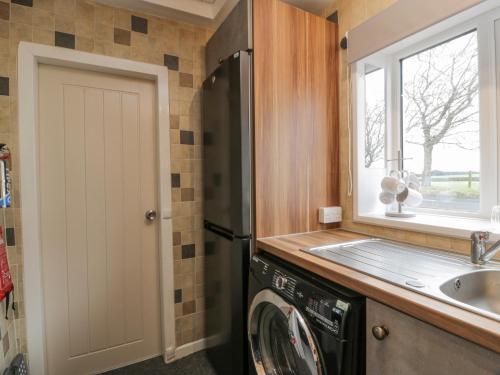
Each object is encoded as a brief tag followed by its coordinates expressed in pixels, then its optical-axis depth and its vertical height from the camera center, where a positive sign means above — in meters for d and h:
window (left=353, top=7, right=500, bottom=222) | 1.21 +0.35
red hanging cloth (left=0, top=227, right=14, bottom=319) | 1.16 -0.41
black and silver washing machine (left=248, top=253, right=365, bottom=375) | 0.80 -0.51
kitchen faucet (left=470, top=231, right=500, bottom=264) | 0.94 -0.25
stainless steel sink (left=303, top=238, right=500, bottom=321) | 0.79 -0.32
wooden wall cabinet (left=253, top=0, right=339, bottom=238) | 1.38 +0.38
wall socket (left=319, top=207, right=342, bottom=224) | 1.58 -0.20
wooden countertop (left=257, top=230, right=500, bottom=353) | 0.55 -0.32
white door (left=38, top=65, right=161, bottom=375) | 1.62 -0.23
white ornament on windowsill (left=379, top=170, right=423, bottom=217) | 1.44 -0.07
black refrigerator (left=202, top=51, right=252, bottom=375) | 1.36 -0.13
